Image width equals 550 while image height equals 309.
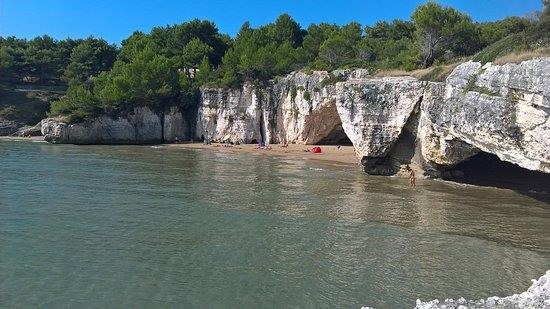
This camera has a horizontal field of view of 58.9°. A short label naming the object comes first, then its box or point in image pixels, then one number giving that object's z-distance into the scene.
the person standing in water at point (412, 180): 26.98
